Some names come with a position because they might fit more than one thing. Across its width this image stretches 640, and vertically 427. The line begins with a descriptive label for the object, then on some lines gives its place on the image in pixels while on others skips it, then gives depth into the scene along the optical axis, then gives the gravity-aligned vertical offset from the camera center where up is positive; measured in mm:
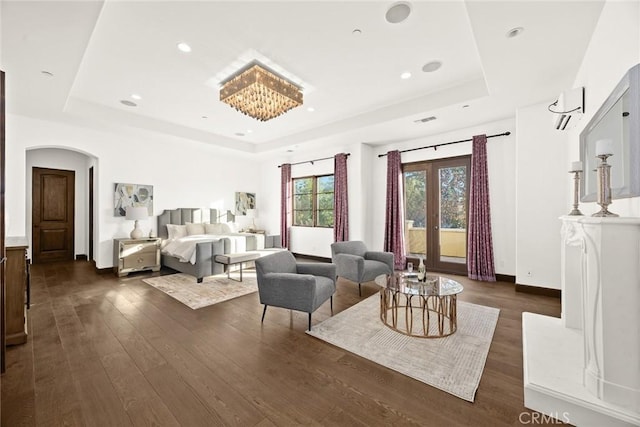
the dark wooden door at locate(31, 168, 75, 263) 6051 +28
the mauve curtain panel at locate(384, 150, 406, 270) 5668 -9
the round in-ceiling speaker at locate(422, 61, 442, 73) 3260 +1861
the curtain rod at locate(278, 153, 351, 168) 6255 +1415
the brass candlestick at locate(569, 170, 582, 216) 2320 +147
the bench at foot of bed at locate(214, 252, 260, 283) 4656 -806
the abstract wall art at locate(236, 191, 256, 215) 7547 +364
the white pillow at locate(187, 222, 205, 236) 5973 -318
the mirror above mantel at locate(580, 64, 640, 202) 1532 +532
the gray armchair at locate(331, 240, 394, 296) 3957 -790
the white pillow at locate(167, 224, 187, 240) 5723 -357
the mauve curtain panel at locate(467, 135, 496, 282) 4625 -149
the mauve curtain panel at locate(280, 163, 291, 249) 7438 +361
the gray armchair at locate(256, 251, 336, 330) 2748 -796
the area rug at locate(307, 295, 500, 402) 1989 -1244
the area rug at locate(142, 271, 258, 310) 3713 -1189
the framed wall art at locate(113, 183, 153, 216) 5383 +392
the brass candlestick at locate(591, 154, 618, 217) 1602 +158
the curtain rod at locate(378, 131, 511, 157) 4497 +1352
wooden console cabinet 2449 -740
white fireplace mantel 1436 -762
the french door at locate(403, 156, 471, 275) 5109 +2
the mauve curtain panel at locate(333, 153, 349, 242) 6223 +316
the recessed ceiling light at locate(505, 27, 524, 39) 2340 +1632
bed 4598 -508
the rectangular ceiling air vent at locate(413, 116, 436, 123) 4398 +1595
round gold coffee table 2623 -1050
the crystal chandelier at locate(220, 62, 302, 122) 3312 +1649
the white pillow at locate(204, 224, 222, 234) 6277 -340
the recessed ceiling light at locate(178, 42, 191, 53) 2883 +1885
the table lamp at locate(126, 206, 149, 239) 5227 +4
